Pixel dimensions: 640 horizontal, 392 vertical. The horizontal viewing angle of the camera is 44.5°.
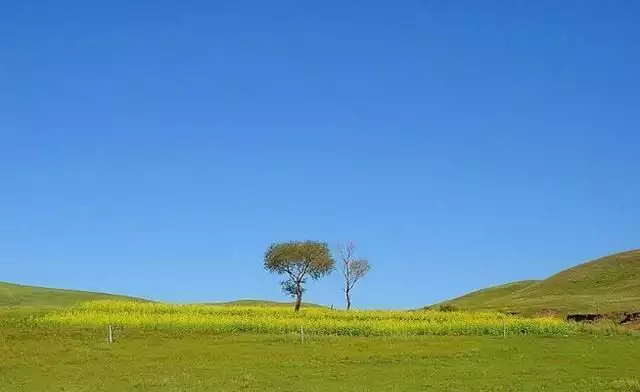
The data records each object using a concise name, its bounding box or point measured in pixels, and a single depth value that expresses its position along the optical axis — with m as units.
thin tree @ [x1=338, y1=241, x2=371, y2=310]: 136.25
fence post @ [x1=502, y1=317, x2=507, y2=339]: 65.22
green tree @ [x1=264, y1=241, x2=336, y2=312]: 122.31
